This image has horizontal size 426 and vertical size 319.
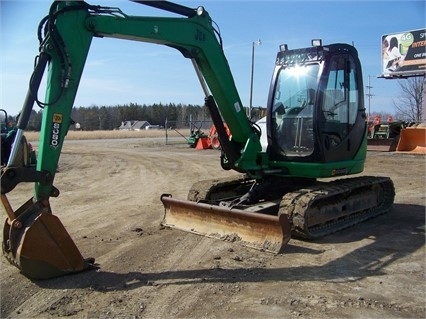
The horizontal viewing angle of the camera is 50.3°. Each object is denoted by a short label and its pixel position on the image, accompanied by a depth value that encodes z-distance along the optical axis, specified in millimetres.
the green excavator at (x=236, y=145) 4699
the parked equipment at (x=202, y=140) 23861
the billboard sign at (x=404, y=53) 32719
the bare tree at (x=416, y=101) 37262
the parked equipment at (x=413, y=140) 18062
